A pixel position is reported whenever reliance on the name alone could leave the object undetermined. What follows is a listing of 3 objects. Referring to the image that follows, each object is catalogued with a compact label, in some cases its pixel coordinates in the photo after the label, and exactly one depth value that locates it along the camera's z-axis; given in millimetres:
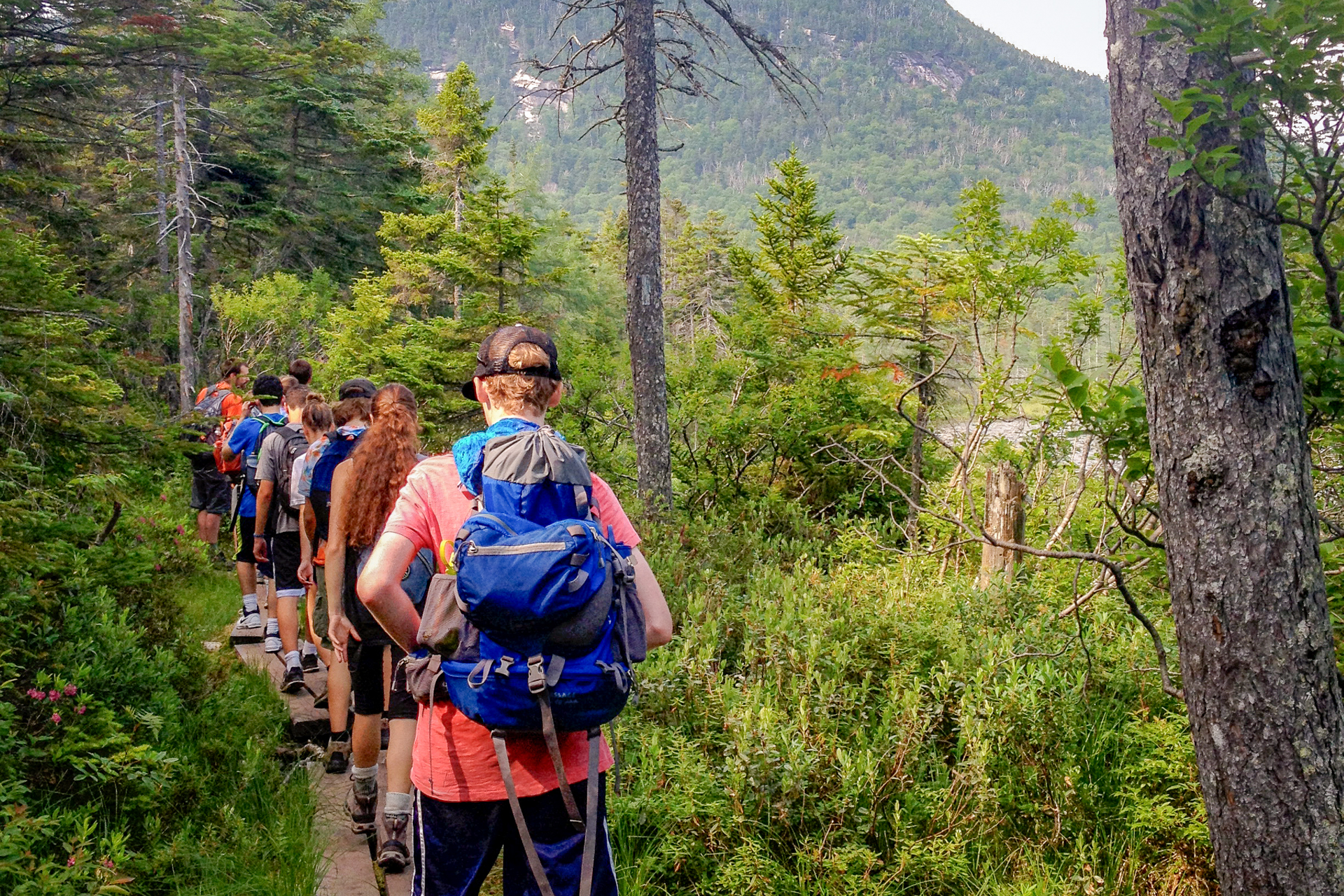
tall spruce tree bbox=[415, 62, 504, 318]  15820
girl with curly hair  3656
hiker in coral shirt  2246
